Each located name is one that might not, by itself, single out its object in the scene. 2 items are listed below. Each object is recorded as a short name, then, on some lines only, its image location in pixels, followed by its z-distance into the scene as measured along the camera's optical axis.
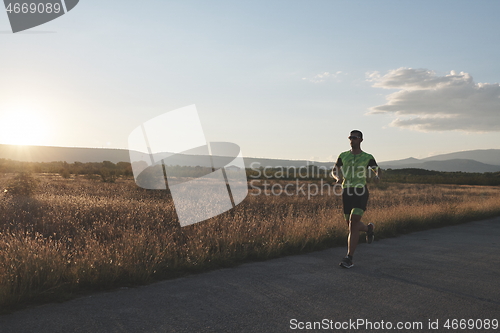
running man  6.21
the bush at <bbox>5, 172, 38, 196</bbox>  19.69
